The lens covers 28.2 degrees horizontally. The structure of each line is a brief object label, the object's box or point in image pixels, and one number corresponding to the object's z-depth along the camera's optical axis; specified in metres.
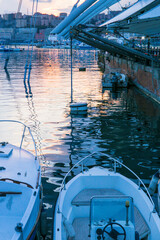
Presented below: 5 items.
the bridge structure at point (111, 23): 21.58
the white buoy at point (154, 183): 11.37
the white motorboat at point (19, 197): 7.64
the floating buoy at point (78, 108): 26.89
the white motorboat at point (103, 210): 7.18
